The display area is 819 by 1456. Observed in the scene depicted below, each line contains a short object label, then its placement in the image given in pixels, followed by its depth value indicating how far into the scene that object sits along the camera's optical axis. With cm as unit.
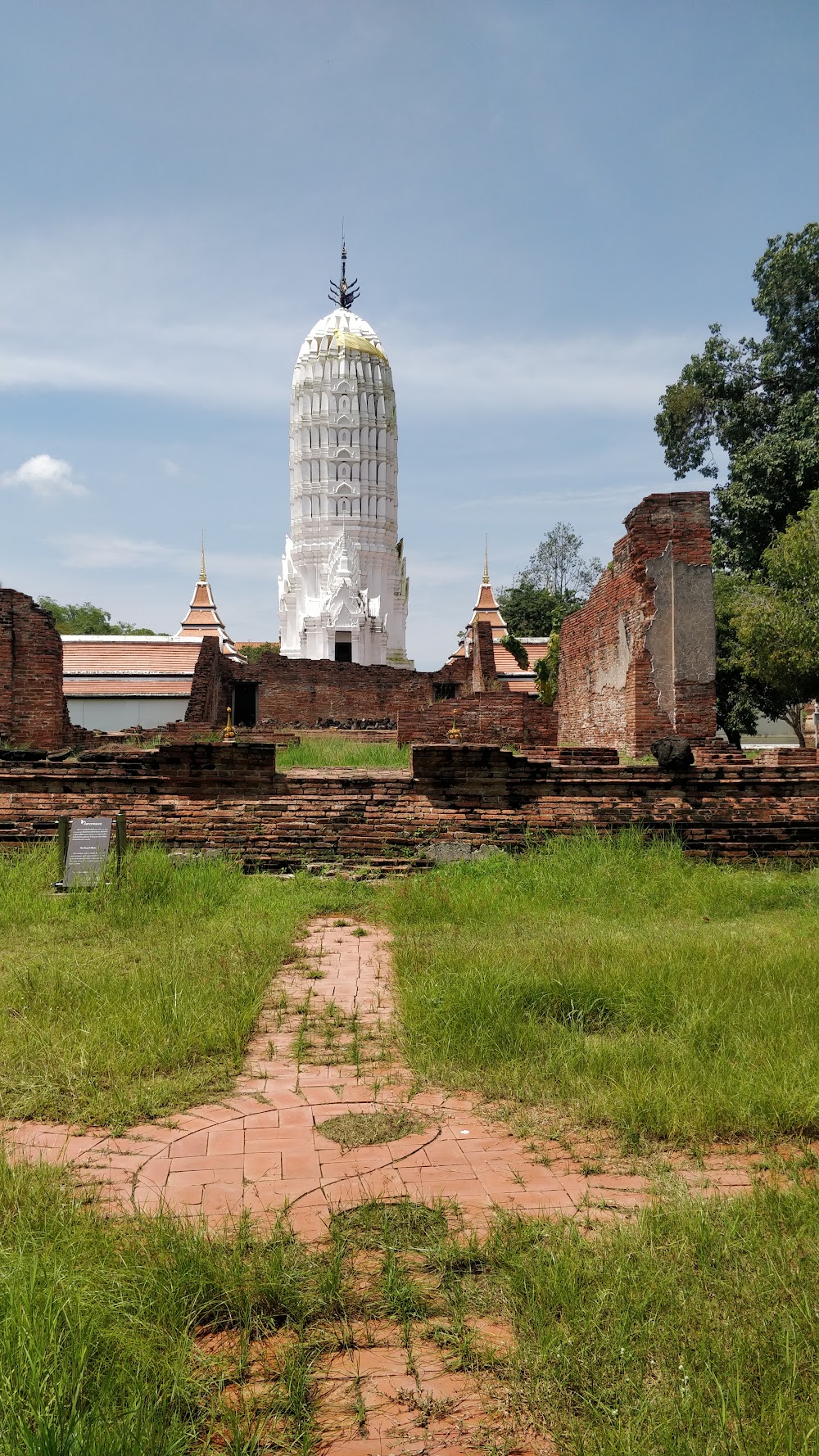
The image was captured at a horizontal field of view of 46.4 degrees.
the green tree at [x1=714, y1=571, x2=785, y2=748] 2114
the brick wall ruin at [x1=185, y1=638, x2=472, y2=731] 2514
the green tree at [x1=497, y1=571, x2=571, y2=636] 4306
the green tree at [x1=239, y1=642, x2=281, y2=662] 4664
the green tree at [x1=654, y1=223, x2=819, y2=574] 2255
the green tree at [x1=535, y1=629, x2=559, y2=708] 2947
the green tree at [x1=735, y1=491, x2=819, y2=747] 1833
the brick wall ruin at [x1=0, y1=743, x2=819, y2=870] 758
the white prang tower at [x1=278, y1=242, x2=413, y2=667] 4722
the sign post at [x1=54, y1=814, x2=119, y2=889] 633
